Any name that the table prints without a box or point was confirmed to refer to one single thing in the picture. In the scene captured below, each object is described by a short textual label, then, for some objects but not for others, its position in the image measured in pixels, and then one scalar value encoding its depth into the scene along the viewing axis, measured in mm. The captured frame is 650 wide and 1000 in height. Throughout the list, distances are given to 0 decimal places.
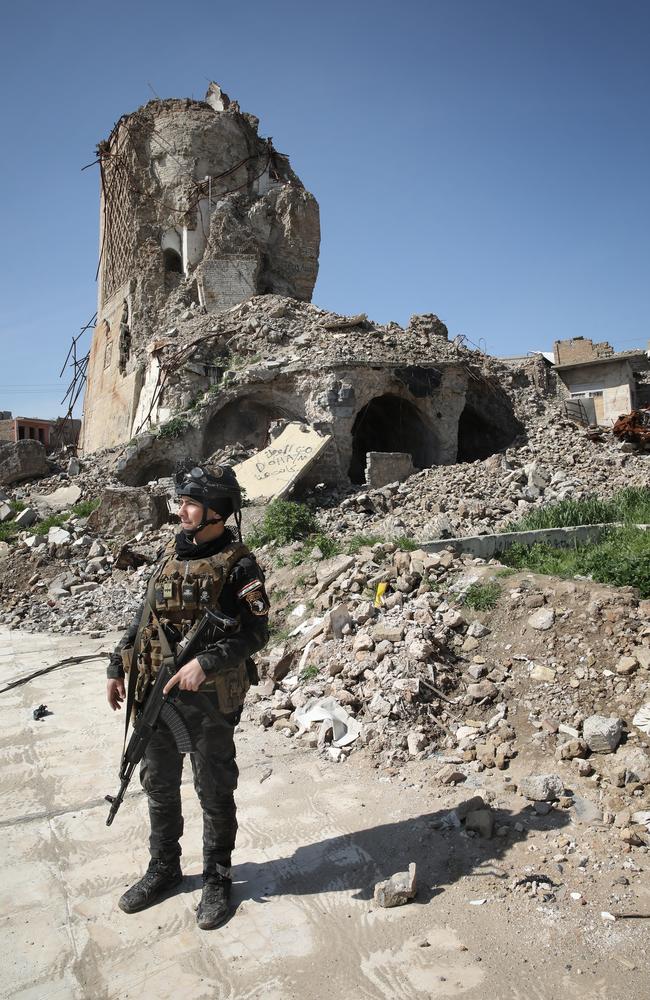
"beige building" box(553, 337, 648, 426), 19812
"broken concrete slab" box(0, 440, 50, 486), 14594
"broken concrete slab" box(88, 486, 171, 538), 11070
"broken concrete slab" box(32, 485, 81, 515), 12477
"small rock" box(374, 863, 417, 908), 2463
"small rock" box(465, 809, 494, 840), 2879
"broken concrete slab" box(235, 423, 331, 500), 11297
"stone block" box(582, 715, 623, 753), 3375
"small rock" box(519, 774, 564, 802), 3121
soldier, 2506
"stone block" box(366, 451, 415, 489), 12320
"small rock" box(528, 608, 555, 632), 4270
